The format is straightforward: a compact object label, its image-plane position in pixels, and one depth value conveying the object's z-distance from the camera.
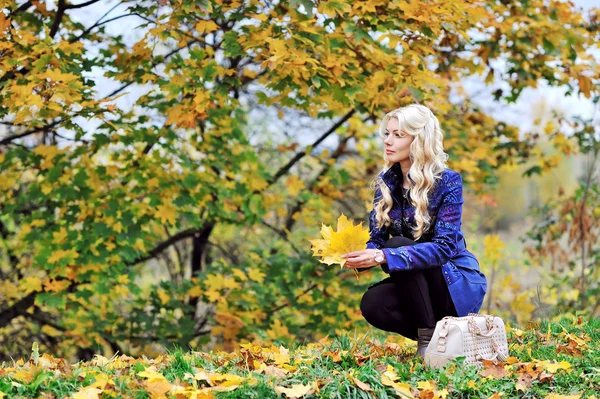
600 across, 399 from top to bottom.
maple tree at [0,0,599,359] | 4.08
